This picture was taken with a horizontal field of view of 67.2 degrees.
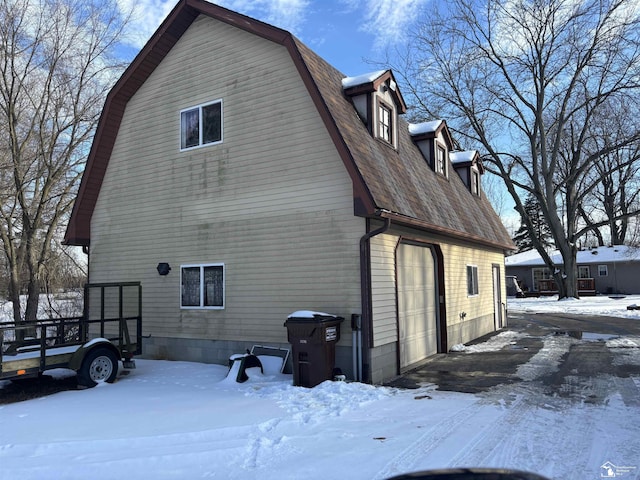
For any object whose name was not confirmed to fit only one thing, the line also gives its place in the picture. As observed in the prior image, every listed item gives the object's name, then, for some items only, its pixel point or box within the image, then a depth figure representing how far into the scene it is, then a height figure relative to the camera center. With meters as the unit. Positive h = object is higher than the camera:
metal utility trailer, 7.88 -1.19
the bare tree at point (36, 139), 19.89 +6.48
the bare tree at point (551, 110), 26.64 +10.33
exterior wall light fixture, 10.72 +0.33
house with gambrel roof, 8.68 +1.60
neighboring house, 38.25 +0.15
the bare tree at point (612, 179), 29.09 +7.95
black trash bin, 7.87 -1.09
